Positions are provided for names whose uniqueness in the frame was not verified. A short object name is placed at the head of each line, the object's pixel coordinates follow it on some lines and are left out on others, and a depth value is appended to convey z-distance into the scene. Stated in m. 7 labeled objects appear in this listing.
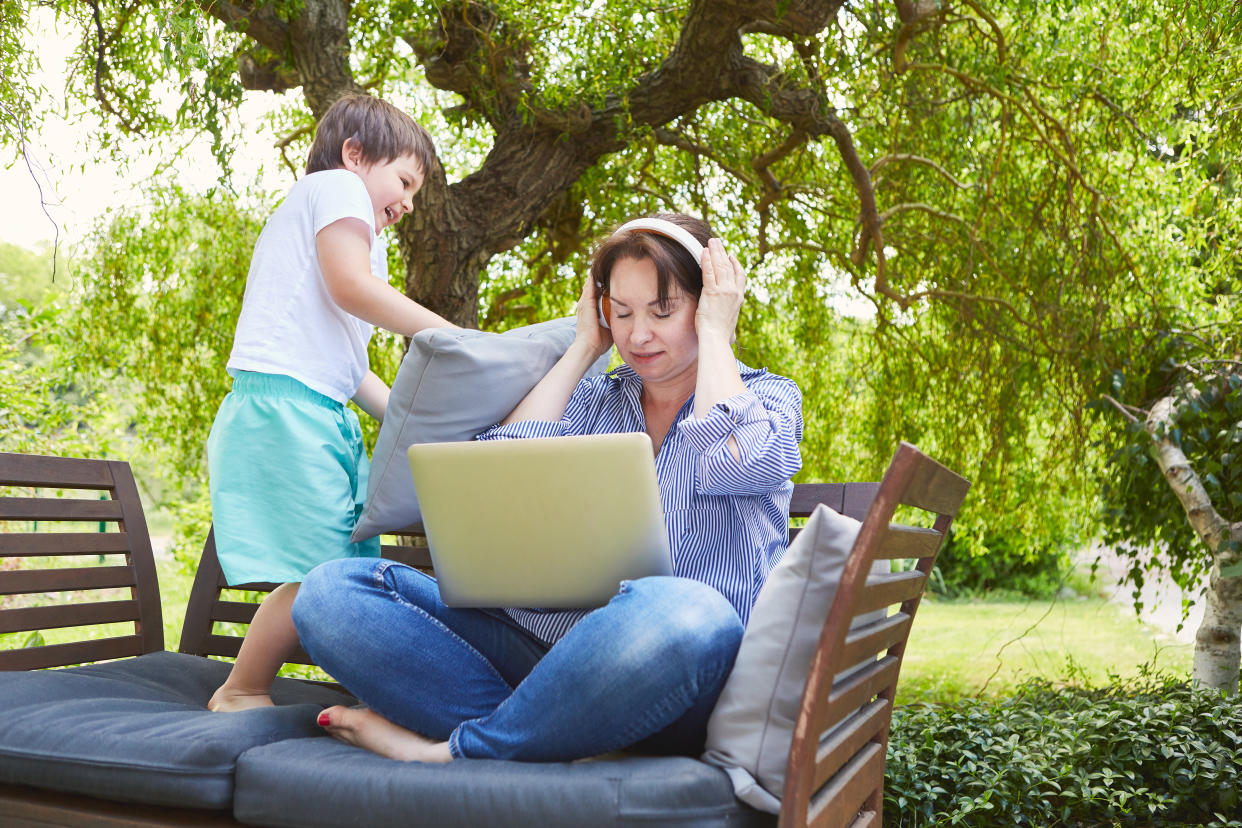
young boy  1.83
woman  1.33
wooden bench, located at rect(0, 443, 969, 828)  1.17
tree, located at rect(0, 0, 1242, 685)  3.54
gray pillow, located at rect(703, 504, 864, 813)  1.28
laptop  1.40
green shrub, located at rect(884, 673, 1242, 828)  2.75
